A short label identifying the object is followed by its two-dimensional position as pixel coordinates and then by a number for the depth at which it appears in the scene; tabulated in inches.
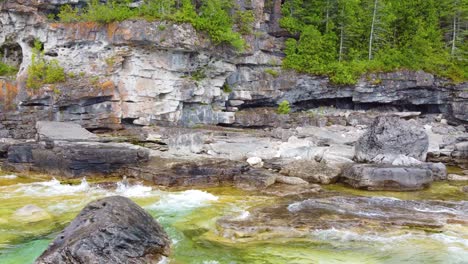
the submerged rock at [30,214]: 479.2
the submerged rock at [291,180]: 686.5
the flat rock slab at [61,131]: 793.6
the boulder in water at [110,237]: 312.7
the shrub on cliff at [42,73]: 978.1
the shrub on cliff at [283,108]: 1257.7
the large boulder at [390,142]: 788.6
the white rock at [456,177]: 759.1
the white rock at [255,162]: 800.8
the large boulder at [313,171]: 720.3
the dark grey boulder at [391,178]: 671.8
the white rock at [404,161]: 751.1
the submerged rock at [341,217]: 435.5
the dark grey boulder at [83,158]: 715.4
